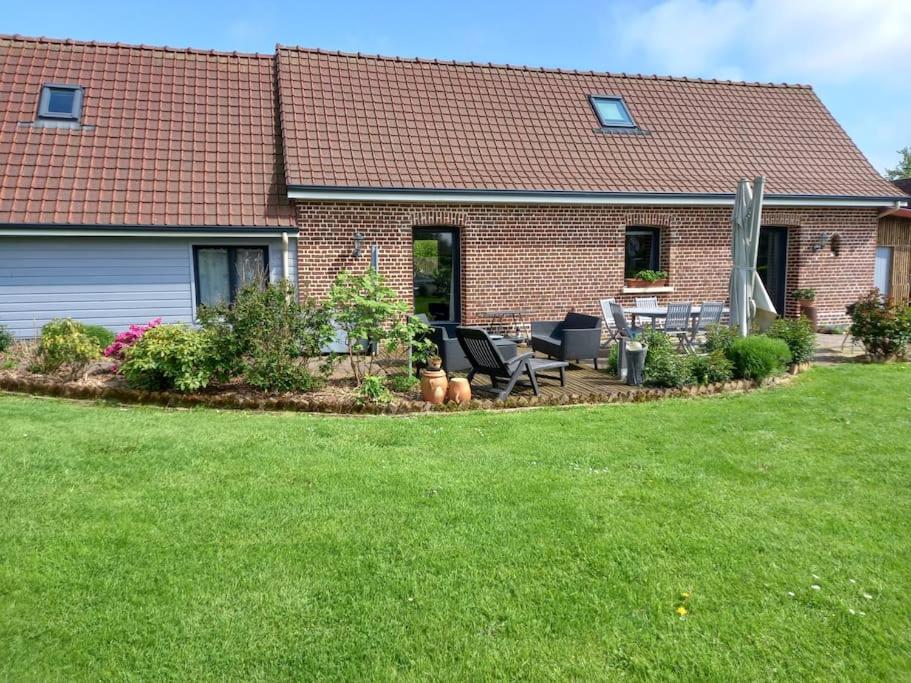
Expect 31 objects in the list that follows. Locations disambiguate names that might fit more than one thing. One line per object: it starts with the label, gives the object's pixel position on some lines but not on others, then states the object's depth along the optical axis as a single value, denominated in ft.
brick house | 34.94
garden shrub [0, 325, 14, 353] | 32.55
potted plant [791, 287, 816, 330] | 45.27
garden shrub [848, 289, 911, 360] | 32.86
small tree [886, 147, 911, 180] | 185.88
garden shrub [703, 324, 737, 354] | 29.19
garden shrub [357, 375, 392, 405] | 24.11
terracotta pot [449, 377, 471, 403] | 24.91
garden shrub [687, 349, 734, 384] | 27.63
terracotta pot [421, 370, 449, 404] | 24.67
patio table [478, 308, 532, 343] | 39.82
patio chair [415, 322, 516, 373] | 29.01
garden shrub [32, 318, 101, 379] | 27.02
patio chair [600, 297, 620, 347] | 36.22
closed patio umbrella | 30.37
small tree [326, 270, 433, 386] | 25.94
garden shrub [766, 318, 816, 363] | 30.60
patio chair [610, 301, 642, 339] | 32.55
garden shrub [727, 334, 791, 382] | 27.58
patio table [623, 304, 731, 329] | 33.37
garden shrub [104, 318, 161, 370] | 28.07
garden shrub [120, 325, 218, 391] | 24.52
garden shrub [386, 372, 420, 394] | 26.21
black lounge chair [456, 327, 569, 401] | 25.50
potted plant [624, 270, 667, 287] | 42.32
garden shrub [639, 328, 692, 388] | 27.04
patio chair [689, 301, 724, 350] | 33.86
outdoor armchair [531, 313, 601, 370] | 30.04
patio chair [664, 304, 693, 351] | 32.78
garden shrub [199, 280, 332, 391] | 24.89
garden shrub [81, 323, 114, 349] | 32.14
